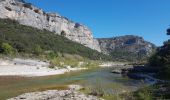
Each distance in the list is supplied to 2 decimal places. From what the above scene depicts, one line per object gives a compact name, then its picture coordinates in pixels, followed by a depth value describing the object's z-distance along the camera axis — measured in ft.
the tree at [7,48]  123.00
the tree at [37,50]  151.15
